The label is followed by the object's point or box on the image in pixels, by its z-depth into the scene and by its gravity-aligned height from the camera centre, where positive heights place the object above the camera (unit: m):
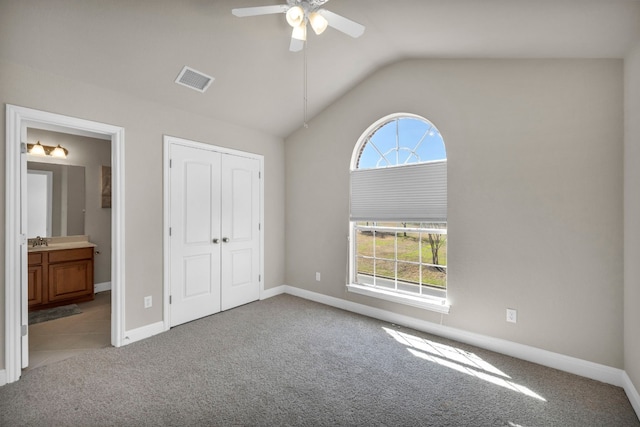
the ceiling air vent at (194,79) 2.87 +1.41
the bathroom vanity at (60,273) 3.79 -0.77
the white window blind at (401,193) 3.13 +0.25
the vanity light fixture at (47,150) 4.09 +0.98
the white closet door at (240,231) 3.84 -0.21
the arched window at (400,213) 3.19 +0.02
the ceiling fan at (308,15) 1.94 +1.38
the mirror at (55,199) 4.18 +0.26
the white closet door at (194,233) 3.32 -0.21
